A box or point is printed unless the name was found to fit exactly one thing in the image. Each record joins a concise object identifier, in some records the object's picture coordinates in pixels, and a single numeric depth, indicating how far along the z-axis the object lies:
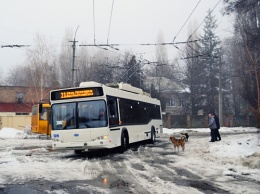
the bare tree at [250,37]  15.72
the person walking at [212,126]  18.38
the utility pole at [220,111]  37.03
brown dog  15.11
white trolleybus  12.86
